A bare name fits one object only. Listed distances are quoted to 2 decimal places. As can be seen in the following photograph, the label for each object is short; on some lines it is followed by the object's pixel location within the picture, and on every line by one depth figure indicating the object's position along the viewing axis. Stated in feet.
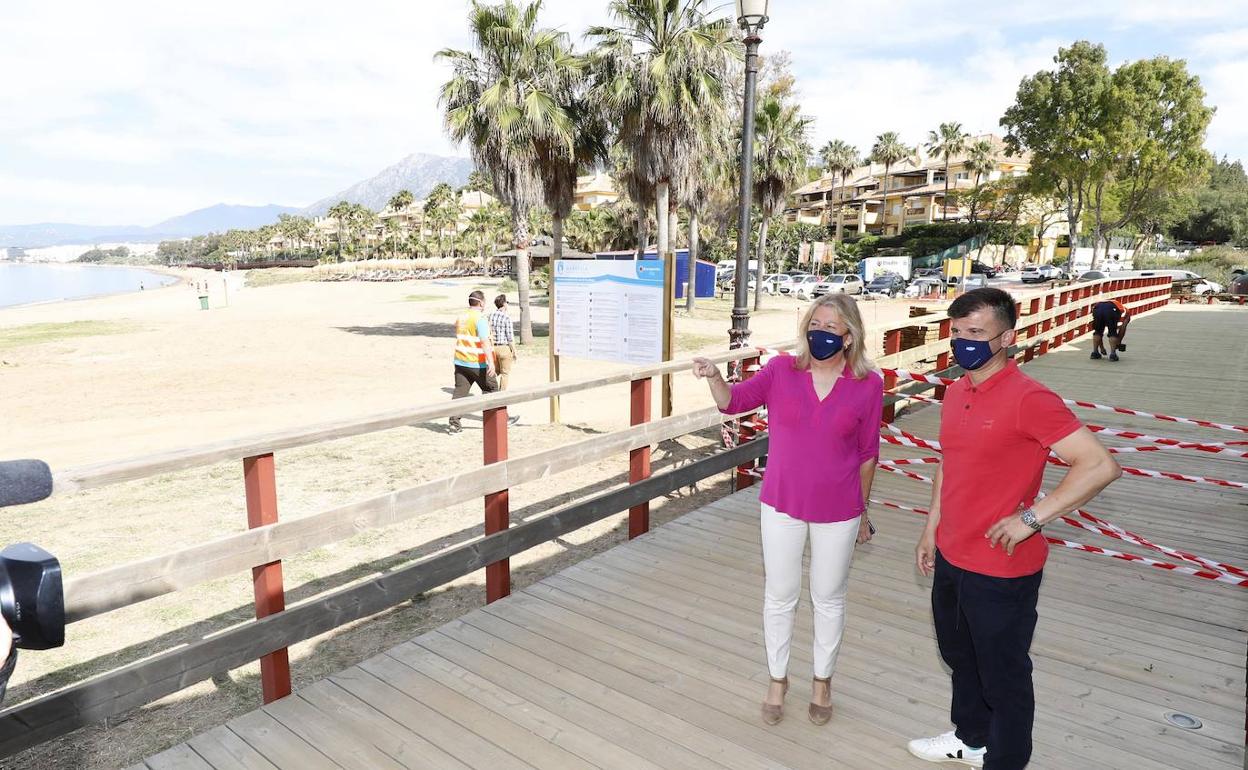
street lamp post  26.35
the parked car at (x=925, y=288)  146.20
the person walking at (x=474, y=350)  33.47
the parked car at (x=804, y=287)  147.64
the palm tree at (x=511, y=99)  65.72
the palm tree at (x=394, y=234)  380.33
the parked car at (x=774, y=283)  154.19
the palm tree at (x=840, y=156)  272.51
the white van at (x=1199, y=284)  113.19
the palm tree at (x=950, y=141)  258.98
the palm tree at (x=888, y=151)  276.21
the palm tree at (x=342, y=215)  404.98
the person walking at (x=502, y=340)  37.65
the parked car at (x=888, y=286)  147.13
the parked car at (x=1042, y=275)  169.27
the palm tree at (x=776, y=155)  106.73
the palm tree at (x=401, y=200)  387.14
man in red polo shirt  7.63
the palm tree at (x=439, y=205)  333.48
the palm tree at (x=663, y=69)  67.97
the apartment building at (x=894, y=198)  276.62
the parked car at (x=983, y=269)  183.05
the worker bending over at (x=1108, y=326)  43.96
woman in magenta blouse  9.39
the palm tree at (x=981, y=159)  239.09
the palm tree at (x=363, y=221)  409.08
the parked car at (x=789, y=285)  155.12
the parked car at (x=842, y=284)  136.28
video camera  4.08
